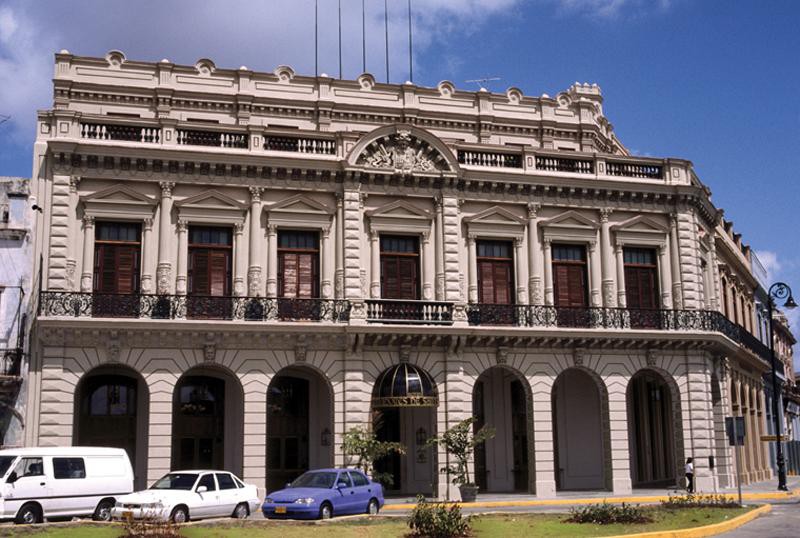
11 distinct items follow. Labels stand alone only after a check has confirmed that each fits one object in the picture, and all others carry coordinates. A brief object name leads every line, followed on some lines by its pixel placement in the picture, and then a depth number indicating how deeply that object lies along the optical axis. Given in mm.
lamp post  40062
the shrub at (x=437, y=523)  19016
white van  23109
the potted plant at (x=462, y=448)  32800
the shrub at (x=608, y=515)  21938
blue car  24656
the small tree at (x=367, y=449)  32094
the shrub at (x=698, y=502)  26188
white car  23406
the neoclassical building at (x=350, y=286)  32562
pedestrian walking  35156
